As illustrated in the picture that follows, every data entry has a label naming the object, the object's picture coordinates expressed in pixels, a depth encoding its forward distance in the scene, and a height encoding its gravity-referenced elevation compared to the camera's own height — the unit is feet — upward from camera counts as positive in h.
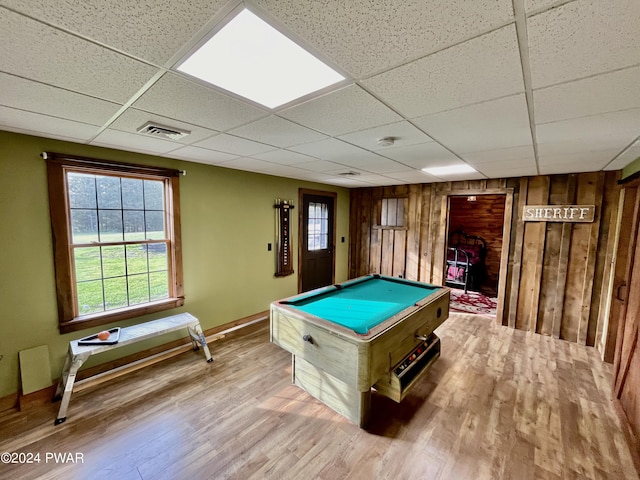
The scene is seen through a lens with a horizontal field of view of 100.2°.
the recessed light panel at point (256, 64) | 3.21 +2.17
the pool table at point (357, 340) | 6.33 -3.27
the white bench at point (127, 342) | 7.45 -4.02
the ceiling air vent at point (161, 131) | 6.47 +2.12
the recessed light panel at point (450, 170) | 10.95 +2.17
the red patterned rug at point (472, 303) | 16.12 -5.46
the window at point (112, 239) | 8.32 -0.92
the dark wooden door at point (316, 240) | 16.58 -1.52
